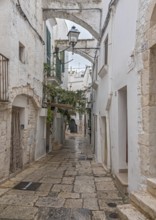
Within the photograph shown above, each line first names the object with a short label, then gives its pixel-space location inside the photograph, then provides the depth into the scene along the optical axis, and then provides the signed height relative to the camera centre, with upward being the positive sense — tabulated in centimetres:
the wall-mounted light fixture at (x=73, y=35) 936 +332
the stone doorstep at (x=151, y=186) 356 -93
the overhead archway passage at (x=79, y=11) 1131 +511
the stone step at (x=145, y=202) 314 -108
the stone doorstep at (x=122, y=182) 528 -133
